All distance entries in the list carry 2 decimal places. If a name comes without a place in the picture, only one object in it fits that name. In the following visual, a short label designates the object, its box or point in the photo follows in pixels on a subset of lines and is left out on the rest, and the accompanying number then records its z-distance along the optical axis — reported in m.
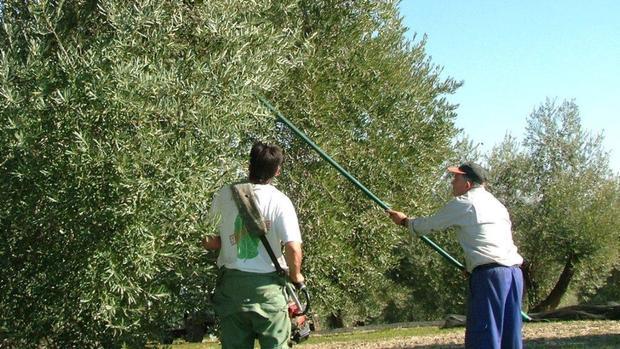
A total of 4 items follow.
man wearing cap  7.09
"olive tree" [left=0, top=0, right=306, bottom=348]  7.86
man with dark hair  5.79
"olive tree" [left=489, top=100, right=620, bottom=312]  33.50
